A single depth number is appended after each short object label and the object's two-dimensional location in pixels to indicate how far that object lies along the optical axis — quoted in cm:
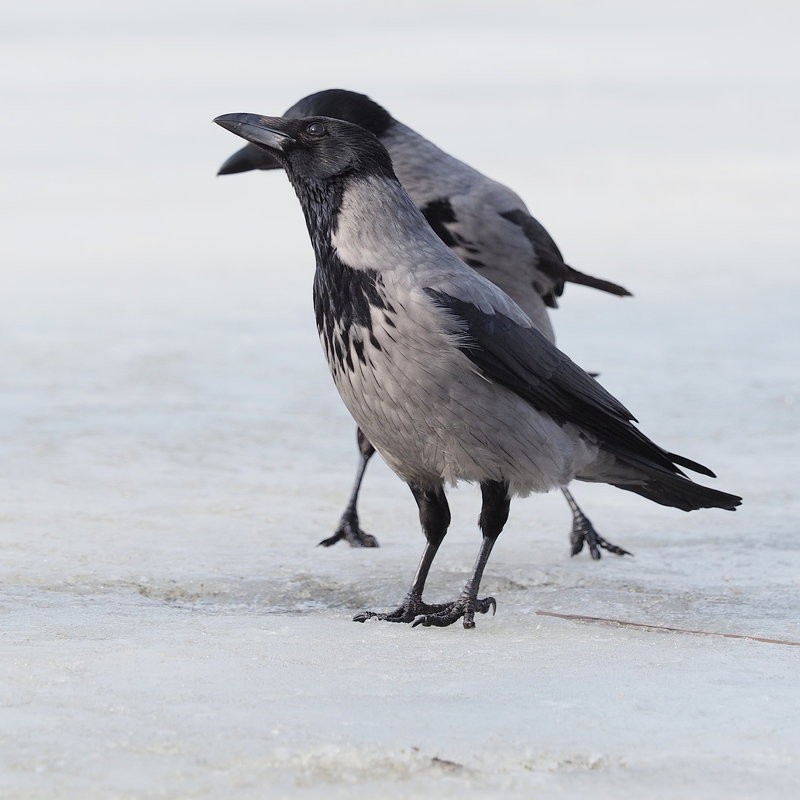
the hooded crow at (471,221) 1079
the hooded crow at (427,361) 793
